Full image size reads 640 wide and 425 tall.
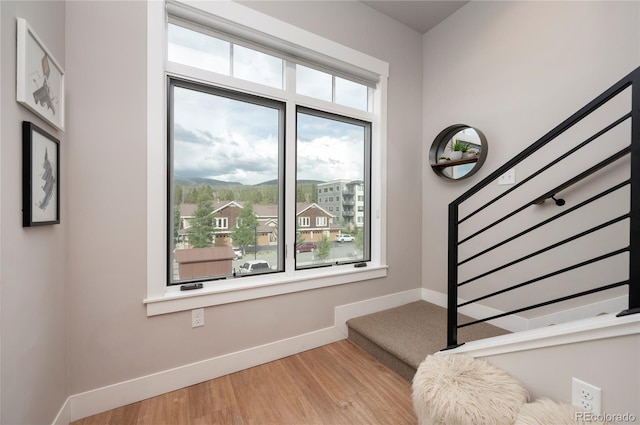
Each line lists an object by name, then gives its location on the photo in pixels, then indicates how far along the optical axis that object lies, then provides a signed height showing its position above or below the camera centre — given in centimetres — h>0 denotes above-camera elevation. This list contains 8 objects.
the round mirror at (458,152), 233 +56
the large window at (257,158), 178 +42
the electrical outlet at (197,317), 175 -72
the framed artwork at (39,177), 106 +14
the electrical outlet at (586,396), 107 -77
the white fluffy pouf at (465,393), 114 -84
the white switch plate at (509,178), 212 +28
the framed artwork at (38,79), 101 +56
